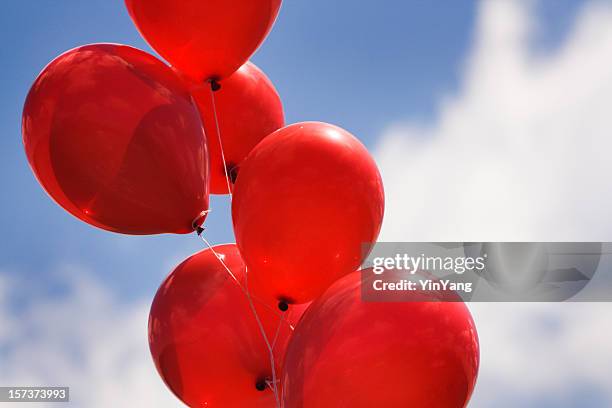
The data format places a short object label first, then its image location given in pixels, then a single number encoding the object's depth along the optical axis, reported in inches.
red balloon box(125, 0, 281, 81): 149.7
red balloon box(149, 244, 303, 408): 153.5
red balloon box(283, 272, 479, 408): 114.0
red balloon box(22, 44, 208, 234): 142.6
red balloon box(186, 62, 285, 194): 172.7
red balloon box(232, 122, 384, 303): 139.0
